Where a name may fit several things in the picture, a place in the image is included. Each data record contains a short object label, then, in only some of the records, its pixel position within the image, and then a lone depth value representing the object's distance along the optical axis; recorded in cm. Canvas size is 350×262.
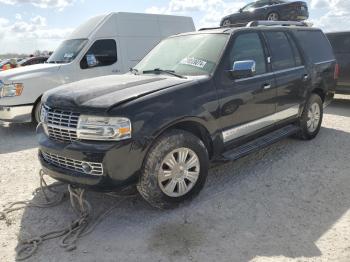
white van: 776
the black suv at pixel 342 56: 961
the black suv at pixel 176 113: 358
